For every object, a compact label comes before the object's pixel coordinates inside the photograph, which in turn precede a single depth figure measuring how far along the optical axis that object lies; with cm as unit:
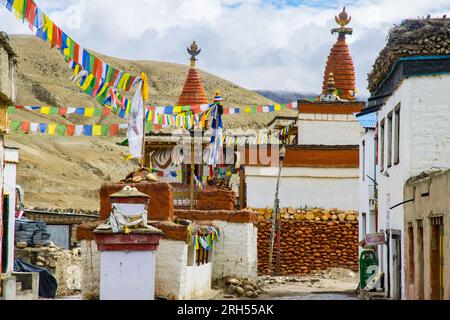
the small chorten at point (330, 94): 4081
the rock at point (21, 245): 2833
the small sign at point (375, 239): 2332
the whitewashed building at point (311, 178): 3644
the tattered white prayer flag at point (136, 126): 2272
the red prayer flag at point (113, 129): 2854
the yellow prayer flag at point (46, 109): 2857
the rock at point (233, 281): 2698
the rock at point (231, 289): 2670
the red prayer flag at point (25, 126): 2956
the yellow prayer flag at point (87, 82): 2345
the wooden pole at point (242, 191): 3692
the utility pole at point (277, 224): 3506
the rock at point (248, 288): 2692
